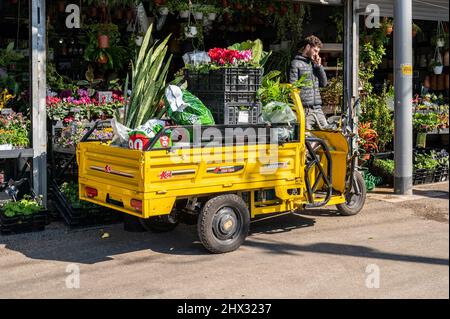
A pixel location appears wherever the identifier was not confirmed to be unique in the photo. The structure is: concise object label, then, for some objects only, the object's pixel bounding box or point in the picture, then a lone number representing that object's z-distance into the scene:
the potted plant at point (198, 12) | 10.72
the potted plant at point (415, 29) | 13.00
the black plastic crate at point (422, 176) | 10.75
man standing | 8.95
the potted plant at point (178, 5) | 10.62
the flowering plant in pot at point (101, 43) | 10.29
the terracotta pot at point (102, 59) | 10.35
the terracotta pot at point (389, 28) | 11.66
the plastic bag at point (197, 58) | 7.50
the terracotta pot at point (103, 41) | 10.23
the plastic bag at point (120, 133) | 6.84
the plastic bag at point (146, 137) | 6.34
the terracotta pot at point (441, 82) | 14.31
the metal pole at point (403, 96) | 9.58
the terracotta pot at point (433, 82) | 14.39
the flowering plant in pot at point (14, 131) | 8.12
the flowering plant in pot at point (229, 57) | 7.21
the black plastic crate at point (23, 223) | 7.61
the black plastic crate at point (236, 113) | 7.14
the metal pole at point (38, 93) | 8.04
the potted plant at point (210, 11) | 10.82
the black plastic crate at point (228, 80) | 7.12
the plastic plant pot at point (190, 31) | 10.88
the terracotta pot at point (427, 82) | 14.52
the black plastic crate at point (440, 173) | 11.04
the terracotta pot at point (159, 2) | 10.42
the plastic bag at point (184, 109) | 6.82
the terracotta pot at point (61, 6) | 10.34
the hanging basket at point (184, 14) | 10.82
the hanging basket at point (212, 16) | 10.98
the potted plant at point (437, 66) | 14.04
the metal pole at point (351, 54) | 10.65
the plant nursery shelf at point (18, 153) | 7.93
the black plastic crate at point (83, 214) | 7.88
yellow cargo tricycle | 6.29
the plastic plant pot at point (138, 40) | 10.69
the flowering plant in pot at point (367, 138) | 10.86
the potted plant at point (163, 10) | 10.66
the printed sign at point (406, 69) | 9.58
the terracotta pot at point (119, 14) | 10.70
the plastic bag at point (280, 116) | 7.22
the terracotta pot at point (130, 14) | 10.77
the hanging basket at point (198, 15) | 10.84
